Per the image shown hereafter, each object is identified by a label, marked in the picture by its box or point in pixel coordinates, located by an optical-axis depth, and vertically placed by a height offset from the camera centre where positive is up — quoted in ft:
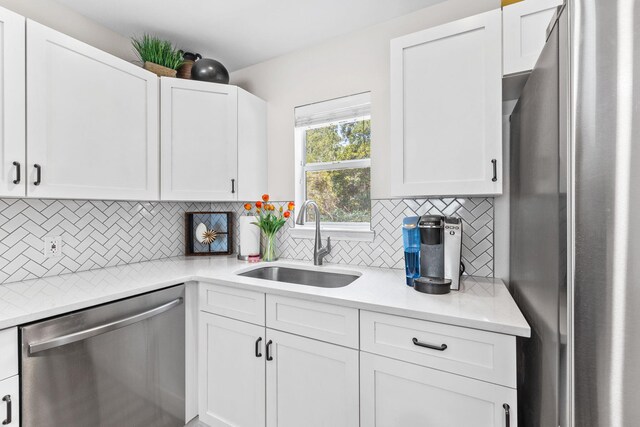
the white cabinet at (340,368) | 3.40 -2.15
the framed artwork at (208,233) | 7.92 -0.54
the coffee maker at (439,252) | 4.45 -0.61
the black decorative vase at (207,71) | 6.75 +3.28
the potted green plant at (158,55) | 6.36 +3.49
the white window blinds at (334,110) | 6.65 +2.46
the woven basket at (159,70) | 6.26 +3.11
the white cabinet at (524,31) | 4.05 +2.57
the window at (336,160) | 6.83 +1.31
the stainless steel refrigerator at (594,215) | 1.96 -0.01
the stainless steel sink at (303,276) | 6.09 -1.38
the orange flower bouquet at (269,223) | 7.06 -0.24
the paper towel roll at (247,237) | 7.15 -0.59
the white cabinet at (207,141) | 6.45 +1.66
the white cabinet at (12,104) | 4.19 +1.57
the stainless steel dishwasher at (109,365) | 3.76 -2.27
